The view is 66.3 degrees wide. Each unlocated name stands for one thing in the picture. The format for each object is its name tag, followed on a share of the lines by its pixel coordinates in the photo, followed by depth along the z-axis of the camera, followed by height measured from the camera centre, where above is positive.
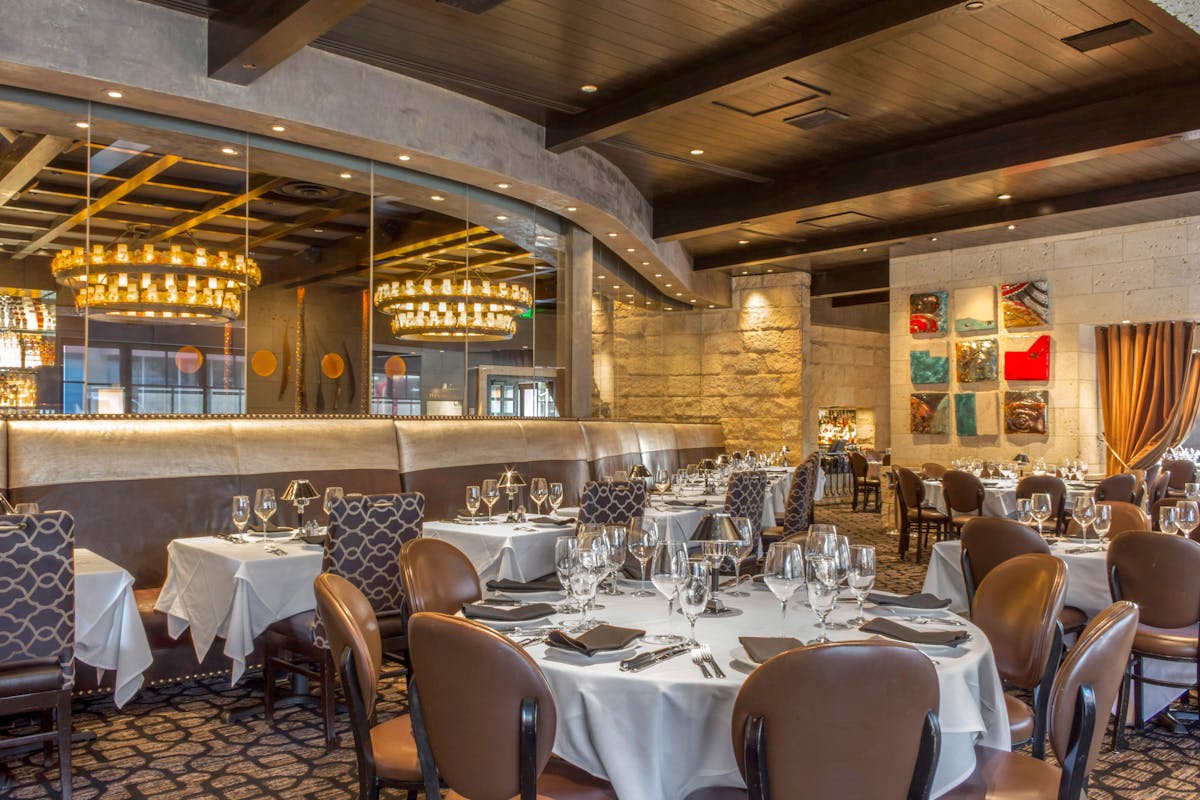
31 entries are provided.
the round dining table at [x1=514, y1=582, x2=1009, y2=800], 1.99 -0.68
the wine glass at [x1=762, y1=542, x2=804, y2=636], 2.33 -0.41
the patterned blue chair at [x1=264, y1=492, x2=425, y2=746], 3.98 -0.69
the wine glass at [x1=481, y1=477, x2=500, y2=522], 5.33 -0.47
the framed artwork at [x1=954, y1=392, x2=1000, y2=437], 11.02 -0.08
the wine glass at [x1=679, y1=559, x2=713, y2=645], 2.26 -0.45
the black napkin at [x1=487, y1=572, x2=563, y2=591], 3.00 -0.58
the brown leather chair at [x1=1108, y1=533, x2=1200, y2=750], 3.70 -0.74
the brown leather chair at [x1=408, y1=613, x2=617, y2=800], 1.83 -0.61
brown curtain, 11.06 +0.18
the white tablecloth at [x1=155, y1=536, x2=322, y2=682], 4.11 -0.82
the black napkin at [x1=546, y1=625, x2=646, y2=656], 2.20 -0.57
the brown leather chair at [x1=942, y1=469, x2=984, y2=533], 8.41 -0.80
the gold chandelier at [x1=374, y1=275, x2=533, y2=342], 7.59 +0.91
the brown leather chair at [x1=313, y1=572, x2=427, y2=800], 2.18 -0.64
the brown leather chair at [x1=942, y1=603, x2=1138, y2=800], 1.99 -0.63
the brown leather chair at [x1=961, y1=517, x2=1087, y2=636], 4.06 -0.62
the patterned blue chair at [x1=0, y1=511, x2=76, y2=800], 3.12 -0.72
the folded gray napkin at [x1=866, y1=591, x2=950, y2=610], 2.70 -0.58
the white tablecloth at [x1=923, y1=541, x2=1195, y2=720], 4.14 -0.87
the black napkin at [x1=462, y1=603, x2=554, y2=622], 2.54 -0.57
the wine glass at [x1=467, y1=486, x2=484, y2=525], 5.11 -0.49
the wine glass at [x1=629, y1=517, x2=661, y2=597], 2.69 -0.38
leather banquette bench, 4.89 -0.36
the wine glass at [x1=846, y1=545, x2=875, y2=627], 2.39 -0.42
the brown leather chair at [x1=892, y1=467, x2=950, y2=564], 9.00 -1.00
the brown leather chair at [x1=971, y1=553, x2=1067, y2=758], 2.66 -0.66
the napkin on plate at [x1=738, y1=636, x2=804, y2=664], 2.11 -0.56
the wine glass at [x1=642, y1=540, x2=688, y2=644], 2.33 -0.41
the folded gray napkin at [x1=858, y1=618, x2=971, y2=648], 2.28 -0.57
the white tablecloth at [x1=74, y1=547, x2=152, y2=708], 3.74 -0.89
